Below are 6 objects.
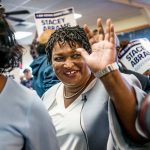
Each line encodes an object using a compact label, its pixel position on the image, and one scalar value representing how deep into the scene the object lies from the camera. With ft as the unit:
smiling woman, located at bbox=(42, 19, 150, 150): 3.25
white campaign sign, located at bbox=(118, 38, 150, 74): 6.72
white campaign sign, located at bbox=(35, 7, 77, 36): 8.93
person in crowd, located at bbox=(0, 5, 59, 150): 3.21
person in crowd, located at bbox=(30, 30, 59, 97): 6.95
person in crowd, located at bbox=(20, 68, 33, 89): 27.85
